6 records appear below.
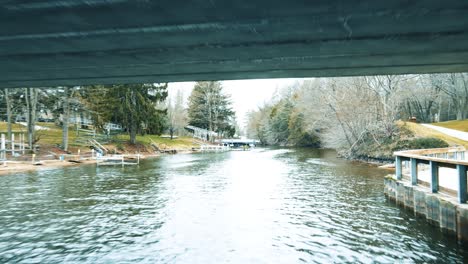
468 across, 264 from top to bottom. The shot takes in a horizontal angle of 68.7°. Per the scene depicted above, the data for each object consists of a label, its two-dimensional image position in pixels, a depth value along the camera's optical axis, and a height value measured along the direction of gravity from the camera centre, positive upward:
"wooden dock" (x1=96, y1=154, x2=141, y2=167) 34.34 -2.66
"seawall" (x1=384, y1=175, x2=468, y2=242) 9.59 -2.42
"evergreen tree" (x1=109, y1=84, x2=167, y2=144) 50.12 +4.45
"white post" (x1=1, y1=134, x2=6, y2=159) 29.98 -0.83
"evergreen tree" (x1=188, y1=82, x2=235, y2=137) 89.81 +7.65
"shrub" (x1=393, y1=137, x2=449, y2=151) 30.30 -0.86
